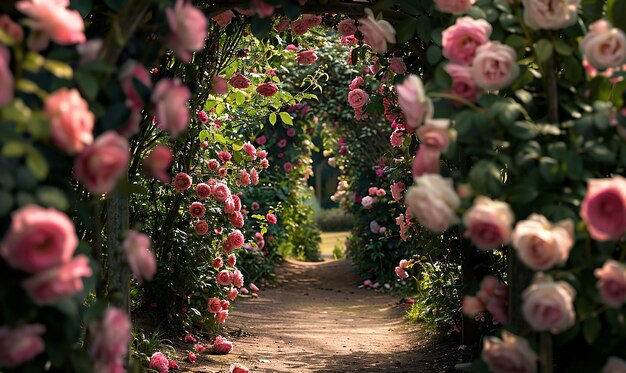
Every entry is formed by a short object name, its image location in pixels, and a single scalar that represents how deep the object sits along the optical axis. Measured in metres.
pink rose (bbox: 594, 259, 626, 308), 2.18
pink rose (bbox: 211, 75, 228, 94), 2.86
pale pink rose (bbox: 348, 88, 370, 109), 3.70
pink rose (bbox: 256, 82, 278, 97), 4.37
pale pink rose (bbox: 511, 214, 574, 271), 2.18
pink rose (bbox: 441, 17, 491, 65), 2.37
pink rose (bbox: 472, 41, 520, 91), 2.33
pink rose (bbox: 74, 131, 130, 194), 2.10
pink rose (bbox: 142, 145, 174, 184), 2.27
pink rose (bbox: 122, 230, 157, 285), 2.21
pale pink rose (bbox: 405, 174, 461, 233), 2.21
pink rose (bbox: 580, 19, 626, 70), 2.31
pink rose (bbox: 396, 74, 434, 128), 2.31
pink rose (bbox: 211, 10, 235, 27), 3.31
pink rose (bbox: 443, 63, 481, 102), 2.37
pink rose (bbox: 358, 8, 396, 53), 2.77
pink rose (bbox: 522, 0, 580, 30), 2.33
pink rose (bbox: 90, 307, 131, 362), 2.15
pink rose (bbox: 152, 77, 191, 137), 2.20
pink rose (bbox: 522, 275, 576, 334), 2.19
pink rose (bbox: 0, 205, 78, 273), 2.02
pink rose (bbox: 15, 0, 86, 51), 2.09
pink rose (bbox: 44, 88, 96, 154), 2.08
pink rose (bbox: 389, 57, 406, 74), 3.45
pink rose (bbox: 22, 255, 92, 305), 2.05
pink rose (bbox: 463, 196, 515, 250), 2.19
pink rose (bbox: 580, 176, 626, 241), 2.16
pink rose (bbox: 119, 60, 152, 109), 2.22
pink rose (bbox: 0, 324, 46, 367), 2.07
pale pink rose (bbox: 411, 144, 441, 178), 2.34
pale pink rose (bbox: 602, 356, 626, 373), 2.28
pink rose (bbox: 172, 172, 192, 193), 3.99
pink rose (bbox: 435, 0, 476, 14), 2.44
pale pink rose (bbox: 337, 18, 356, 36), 3.40
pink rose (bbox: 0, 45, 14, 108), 2.04
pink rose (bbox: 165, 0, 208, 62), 2.21
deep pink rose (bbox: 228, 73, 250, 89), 4.18
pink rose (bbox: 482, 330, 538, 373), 2.28
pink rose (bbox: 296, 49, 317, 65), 4.61
